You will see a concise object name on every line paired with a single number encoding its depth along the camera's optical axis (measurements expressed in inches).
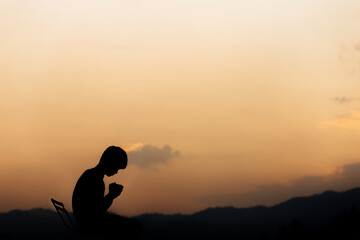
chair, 451.8
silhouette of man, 446.3
